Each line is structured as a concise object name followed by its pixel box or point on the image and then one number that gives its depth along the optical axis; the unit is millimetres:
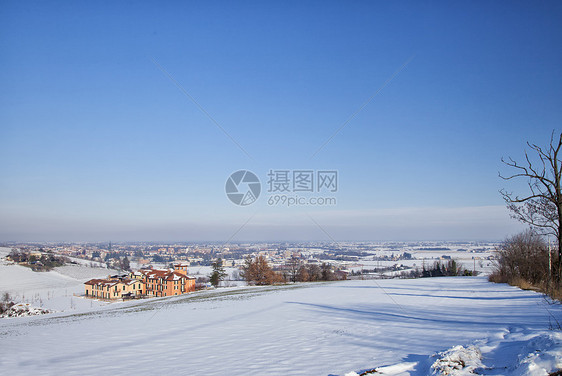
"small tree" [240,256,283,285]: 44625
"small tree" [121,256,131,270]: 75875
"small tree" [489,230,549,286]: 18683
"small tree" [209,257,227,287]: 46406
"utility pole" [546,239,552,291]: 11844
